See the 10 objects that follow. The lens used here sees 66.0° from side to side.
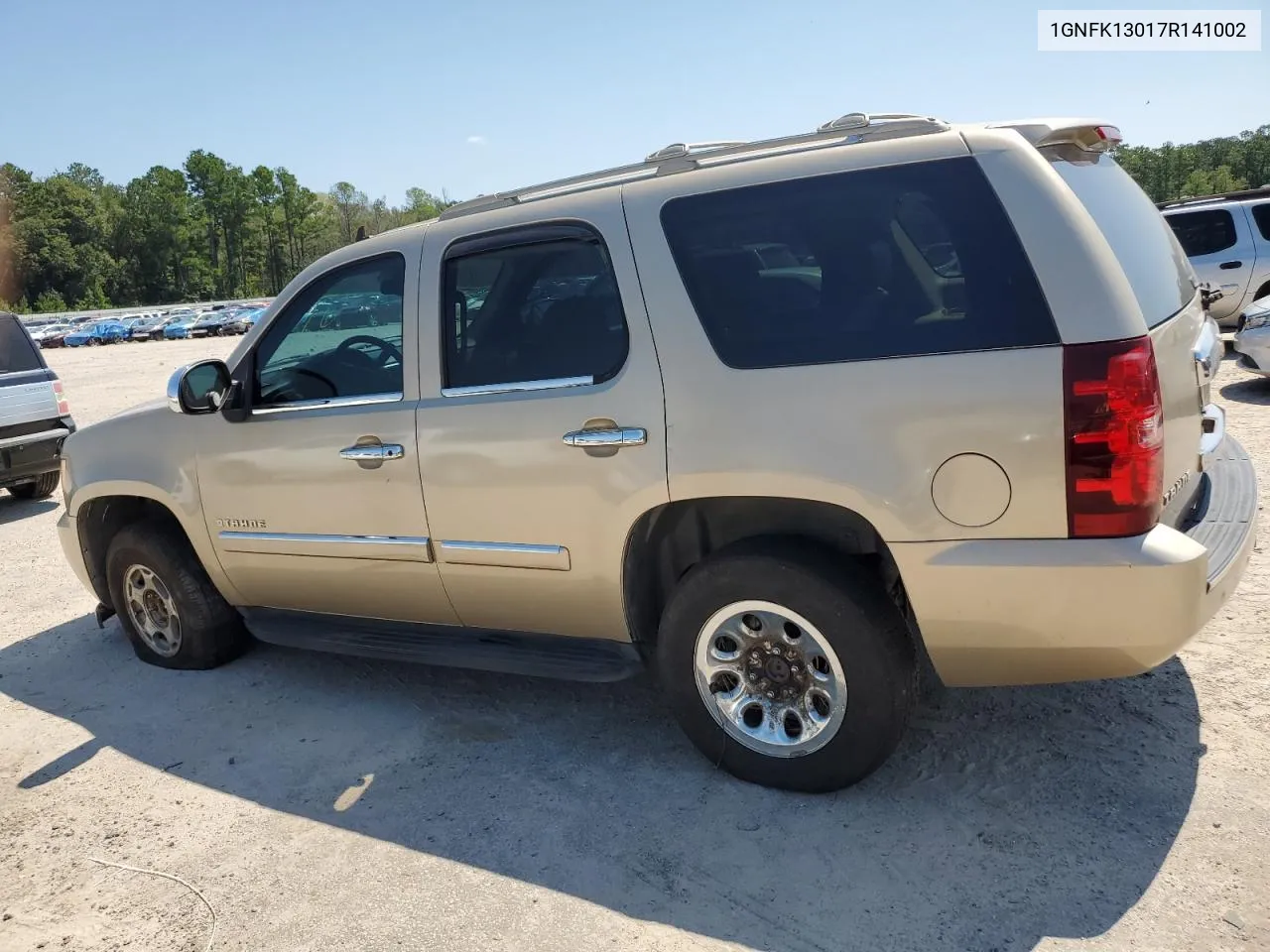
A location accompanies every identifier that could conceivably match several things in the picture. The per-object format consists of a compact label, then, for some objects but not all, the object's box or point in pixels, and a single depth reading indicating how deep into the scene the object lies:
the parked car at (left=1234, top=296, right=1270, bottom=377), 8.98
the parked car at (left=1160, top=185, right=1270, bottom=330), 11.82
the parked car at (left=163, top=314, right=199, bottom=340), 60.72
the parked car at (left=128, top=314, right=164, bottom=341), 60.94
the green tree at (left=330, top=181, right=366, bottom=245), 132.23
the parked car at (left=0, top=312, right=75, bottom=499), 8.93
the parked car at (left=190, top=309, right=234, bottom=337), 61.88
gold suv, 2.70
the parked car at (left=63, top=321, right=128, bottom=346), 58.28
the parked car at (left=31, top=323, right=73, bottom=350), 58.91
